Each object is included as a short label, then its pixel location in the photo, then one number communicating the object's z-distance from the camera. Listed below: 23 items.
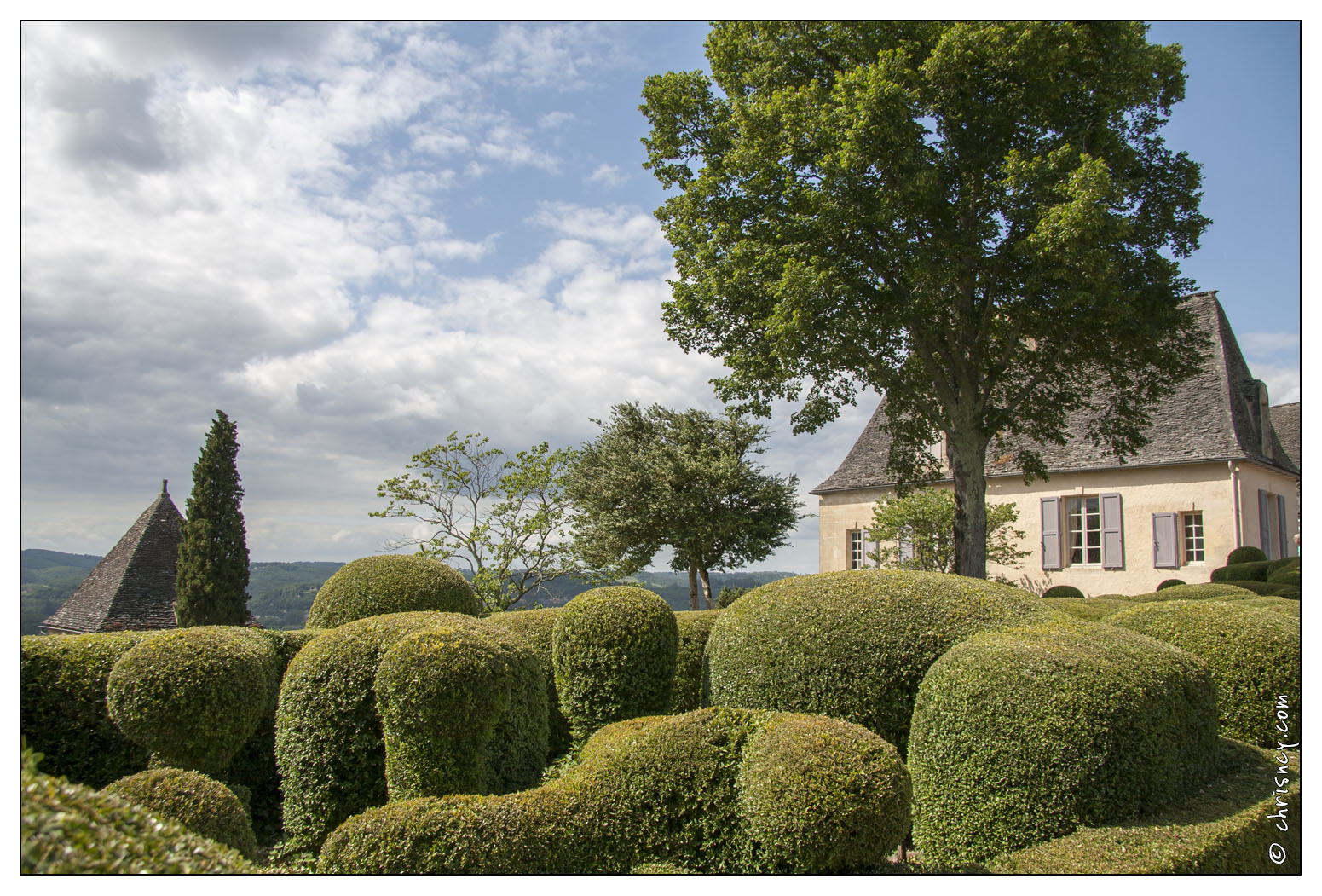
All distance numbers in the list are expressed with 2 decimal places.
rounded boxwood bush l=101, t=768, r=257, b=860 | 4.74
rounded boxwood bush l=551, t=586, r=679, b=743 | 6.69
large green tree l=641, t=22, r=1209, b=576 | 12.70
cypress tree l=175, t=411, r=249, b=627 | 18.77
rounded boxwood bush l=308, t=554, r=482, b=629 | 7.91
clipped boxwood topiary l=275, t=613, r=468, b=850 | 5.73
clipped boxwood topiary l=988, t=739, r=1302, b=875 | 4.38
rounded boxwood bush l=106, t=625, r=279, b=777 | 5.86
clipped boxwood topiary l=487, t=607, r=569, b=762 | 7.28
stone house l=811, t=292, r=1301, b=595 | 19.22
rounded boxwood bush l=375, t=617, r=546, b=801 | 5.25
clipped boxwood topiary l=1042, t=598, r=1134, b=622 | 9.65
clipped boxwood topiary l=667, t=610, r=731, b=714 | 7.28
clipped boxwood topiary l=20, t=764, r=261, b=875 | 2.32
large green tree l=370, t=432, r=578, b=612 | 19.17
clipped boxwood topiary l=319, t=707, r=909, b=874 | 4.34
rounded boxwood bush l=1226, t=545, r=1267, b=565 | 17.00
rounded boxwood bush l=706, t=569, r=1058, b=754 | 5.77
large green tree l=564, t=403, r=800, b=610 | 26.42
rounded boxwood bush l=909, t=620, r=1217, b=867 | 4.76
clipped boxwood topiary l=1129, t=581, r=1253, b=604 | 9.77
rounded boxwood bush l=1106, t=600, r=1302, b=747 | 6.06
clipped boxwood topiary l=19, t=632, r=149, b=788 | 6.23
